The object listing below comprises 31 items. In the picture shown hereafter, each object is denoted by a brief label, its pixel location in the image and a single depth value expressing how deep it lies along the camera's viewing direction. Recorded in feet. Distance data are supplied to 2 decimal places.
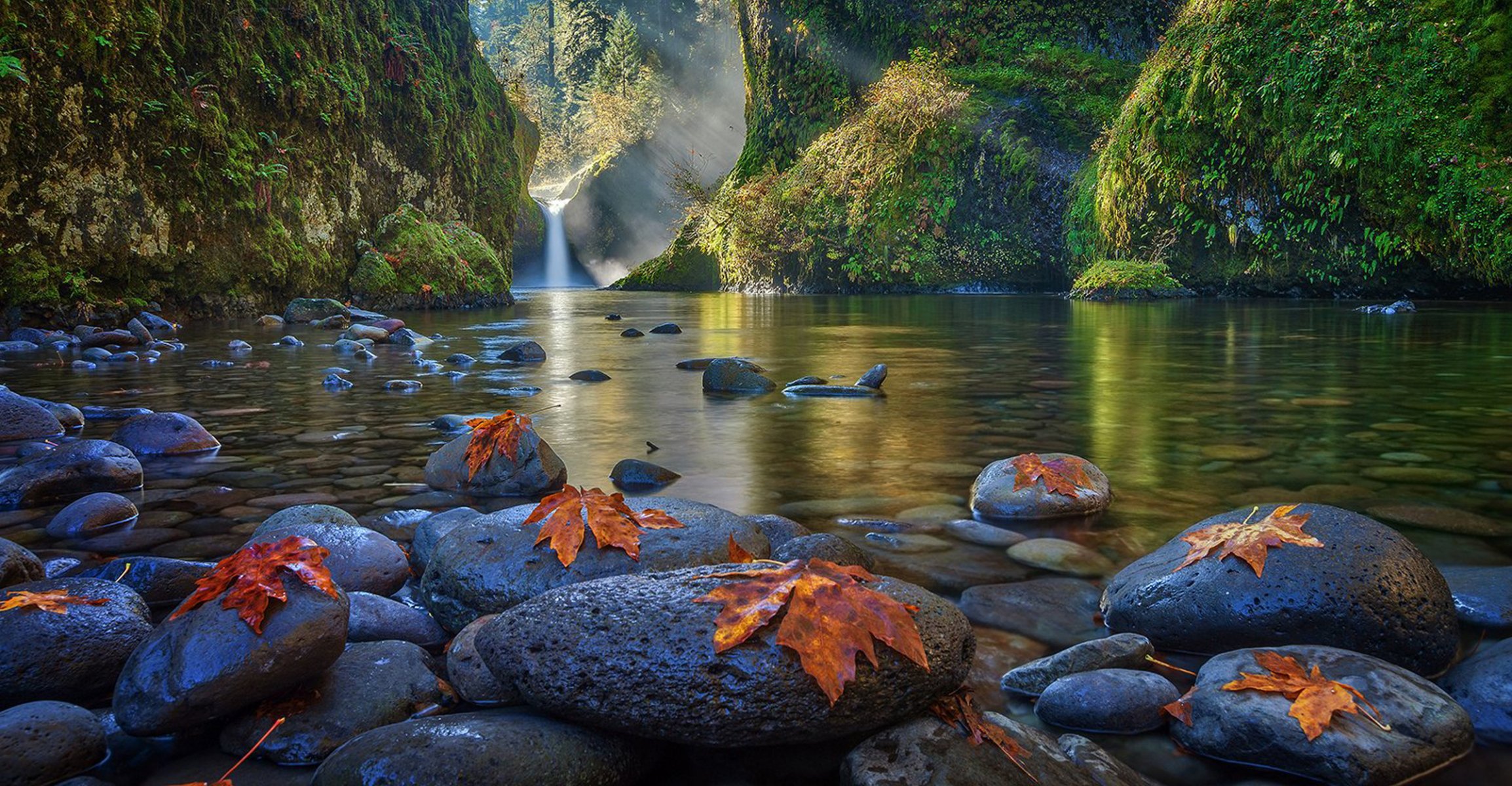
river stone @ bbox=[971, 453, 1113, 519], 10.75
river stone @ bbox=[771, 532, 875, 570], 8.23
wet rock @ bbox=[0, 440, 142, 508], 11.38
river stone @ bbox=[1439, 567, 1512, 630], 7.41
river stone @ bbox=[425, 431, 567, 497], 12.26
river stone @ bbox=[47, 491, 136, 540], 10.25
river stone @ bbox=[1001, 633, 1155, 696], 6.64
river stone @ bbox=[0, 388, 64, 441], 15.62
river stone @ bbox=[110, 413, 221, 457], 14.61
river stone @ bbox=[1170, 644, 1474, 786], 5.48
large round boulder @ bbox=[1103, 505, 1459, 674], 6.86
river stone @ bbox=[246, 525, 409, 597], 8.51
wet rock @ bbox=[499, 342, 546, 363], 29.32
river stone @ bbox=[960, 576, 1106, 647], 7.67
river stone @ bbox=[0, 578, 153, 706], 6.26
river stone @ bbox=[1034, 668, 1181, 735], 6.09
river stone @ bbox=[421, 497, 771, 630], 7.46
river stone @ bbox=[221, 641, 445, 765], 5.85
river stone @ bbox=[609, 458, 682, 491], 12.90
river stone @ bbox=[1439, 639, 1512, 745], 5.88
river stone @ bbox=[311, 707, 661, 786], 5.02
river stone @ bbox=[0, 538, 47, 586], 7.66
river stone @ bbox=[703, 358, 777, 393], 22.11
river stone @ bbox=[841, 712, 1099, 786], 5.15
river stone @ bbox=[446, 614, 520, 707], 6.41
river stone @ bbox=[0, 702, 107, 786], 5.24
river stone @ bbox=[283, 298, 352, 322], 48.16
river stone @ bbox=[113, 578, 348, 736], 5.73
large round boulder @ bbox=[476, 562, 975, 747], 5.33
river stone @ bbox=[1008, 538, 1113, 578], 9.07
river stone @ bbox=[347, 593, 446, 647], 7.40
